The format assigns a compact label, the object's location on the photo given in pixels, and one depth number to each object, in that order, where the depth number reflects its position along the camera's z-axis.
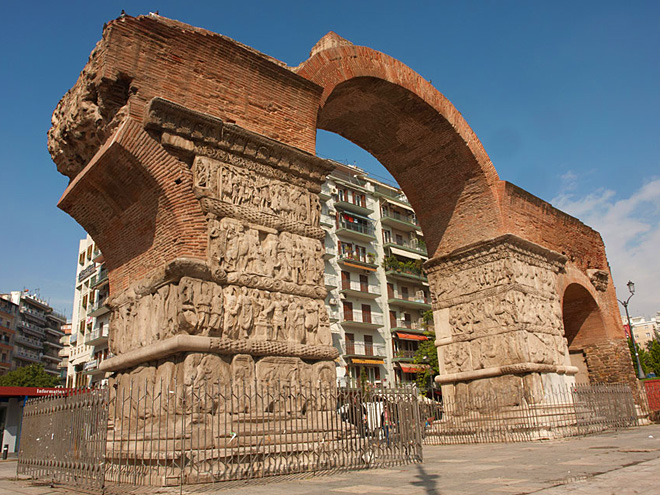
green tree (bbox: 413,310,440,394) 26.36
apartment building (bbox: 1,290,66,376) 54.50
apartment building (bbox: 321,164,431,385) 27.55
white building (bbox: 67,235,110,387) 27.17
